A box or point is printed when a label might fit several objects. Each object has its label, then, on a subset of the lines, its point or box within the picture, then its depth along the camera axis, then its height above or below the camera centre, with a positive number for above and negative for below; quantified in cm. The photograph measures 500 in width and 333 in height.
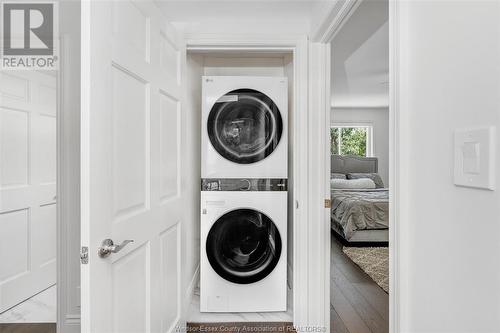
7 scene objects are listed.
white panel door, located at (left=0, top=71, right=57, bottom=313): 205 -15
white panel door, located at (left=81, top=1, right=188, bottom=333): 108 -1
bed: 424 -77
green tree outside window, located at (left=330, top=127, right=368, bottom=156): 691 +51
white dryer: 248 +31
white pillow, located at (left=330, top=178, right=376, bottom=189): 584 -39
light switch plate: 60 +1
